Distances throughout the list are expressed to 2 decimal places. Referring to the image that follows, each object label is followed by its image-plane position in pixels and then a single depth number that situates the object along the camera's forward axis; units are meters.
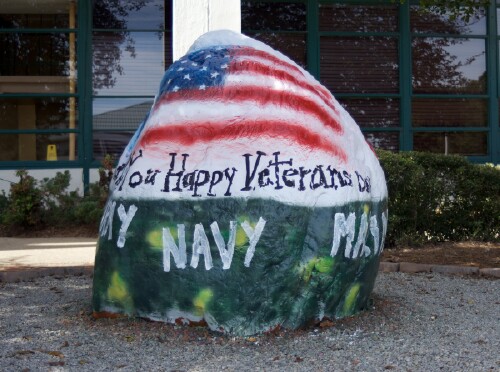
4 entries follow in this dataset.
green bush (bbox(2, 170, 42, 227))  11.34
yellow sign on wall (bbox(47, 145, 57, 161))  12.95
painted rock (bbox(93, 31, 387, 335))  4.91
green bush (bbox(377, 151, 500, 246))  9.62
